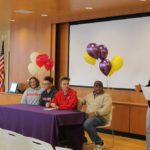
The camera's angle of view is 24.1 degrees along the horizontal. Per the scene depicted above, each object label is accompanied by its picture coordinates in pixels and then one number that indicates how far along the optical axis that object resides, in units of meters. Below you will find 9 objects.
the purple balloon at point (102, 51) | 6.38
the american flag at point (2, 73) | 10.55
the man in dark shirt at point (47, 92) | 6.07
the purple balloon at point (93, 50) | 6.36
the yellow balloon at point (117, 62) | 6.36
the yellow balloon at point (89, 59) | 6.54
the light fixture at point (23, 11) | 7.43
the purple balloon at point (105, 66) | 6.34
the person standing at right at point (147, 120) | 4.97
